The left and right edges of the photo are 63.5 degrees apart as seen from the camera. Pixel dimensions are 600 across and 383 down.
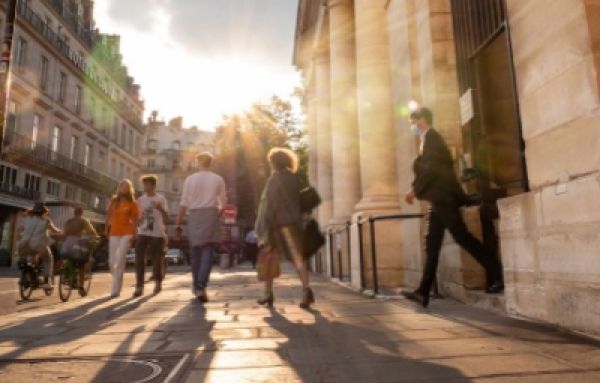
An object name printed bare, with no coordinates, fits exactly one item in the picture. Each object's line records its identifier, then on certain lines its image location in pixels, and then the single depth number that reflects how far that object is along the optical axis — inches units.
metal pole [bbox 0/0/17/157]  159.9
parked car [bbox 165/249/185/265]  1210.6
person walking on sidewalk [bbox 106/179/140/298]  289.4
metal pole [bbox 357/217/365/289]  284.6
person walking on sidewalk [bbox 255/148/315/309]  220.8
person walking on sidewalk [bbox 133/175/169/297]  302.8
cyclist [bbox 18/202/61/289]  324.2
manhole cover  93.6
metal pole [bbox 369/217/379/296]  245.6
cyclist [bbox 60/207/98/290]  312.2
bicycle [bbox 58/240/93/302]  292.4
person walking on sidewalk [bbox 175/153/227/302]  255.6
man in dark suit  182.2
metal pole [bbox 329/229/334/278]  458.3
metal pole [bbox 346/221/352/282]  339.9
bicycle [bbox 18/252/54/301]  309.7
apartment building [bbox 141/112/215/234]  2425.0
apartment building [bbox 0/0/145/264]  1035.9
